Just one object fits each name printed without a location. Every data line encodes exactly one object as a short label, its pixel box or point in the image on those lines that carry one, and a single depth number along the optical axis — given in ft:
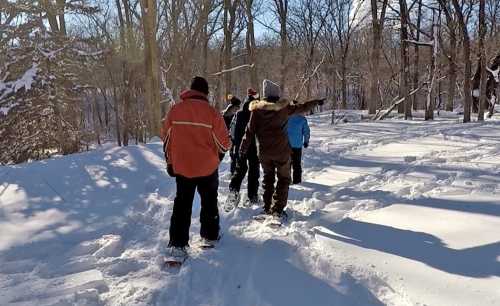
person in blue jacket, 23.89
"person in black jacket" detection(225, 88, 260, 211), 20.97
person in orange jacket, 14.20
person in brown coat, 17.58
